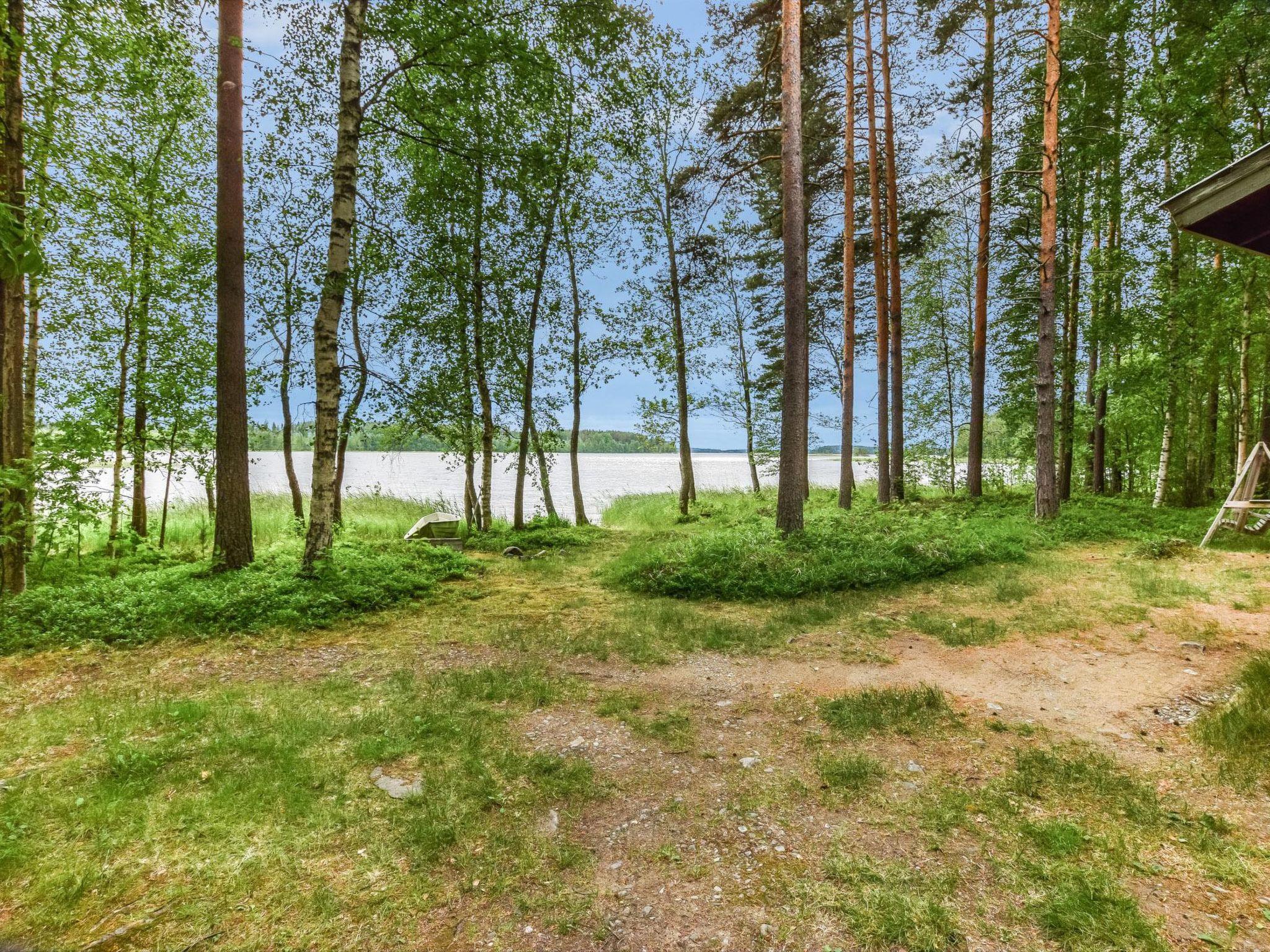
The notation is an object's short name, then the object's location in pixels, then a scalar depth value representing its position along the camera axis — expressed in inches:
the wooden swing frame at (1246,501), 331.0
